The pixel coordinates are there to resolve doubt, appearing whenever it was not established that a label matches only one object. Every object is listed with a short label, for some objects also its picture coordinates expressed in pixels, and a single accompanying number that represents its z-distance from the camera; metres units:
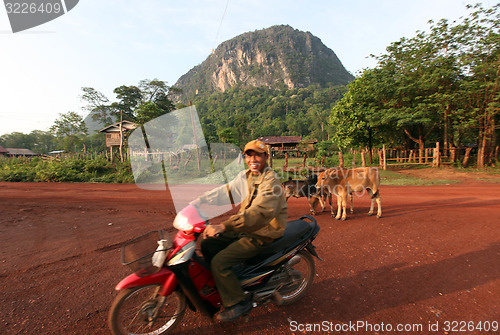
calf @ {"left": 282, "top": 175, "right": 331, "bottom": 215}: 7.32
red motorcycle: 2.18
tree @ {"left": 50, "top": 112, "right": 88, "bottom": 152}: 38.34
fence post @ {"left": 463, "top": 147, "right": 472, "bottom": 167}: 19.19
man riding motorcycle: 2.28
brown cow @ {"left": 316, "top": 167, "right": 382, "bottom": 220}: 6.81
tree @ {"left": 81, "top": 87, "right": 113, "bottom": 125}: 41.00
